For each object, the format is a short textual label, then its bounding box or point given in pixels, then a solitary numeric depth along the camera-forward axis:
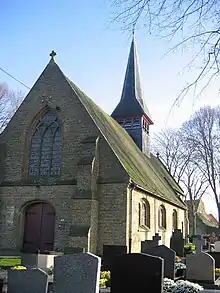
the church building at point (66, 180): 17.86
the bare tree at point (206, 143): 35.03
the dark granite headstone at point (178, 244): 18.39
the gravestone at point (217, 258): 14.44
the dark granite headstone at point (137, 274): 6.85
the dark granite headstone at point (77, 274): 6.69
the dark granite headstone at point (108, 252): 12.19
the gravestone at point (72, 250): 12.35
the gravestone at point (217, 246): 19.88
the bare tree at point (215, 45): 5.02
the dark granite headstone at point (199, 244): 18.58
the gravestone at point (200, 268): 10.12
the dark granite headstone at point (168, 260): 10.42
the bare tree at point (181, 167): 43.47
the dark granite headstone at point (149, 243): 15.21
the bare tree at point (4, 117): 34.12
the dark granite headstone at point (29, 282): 7.33
